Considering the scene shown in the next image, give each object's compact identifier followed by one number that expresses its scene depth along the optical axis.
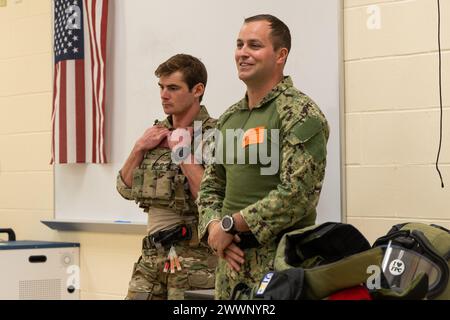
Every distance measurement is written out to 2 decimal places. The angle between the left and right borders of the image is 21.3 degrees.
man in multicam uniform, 5.10
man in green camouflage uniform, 4.11
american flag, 7.14
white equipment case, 7.12
